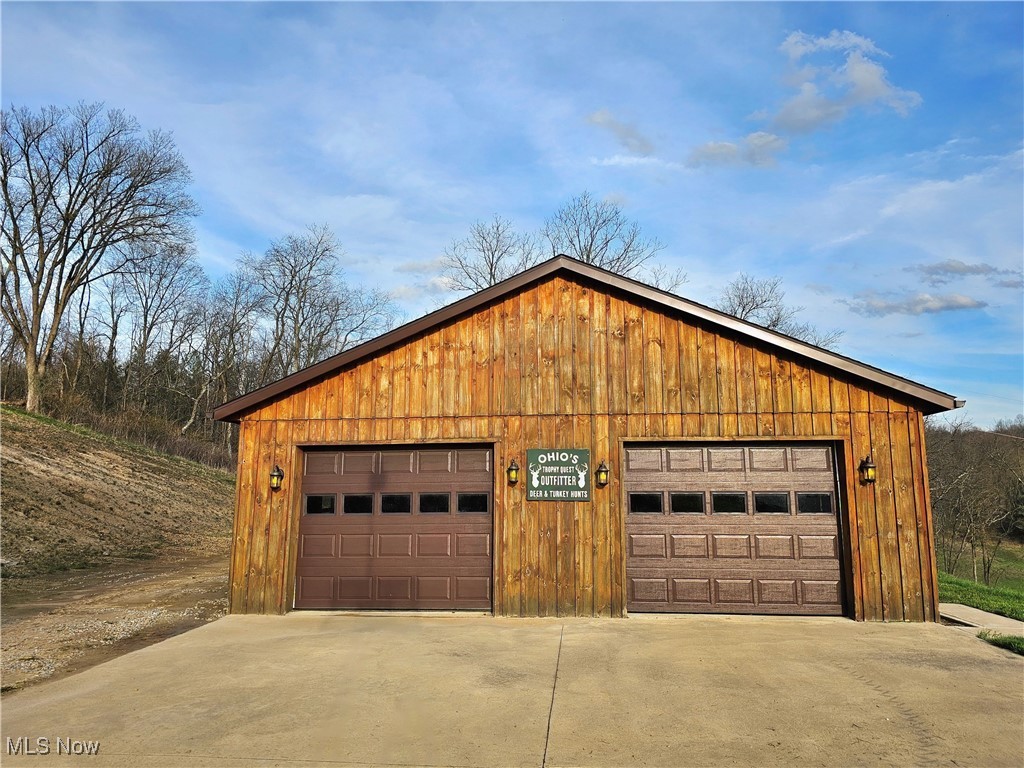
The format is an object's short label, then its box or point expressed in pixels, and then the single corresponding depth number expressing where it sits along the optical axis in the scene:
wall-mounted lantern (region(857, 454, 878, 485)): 9.08
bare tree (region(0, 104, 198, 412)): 28.67
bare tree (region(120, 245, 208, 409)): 38.22
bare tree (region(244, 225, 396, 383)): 39.91
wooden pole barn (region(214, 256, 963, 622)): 9.23
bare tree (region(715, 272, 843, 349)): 35.00
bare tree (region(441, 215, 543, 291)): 31.91
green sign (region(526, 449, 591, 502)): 9.62
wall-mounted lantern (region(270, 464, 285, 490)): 10.06
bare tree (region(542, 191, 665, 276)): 31.59
